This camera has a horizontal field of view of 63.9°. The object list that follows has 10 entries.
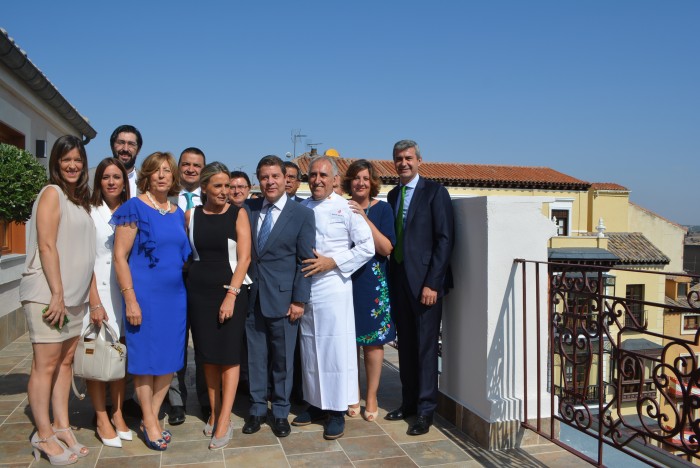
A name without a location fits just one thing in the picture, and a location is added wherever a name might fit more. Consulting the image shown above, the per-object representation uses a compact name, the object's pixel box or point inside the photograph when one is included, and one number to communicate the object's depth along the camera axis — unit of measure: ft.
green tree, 12.96
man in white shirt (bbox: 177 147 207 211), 14.57
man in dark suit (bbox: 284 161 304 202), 15.16
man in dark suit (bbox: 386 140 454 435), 12.67
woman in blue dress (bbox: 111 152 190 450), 11.23
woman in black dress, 11.78
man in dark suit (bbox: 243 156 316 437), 12.38
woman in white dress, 11.74
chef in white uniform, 12.65
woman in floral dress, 13.47
